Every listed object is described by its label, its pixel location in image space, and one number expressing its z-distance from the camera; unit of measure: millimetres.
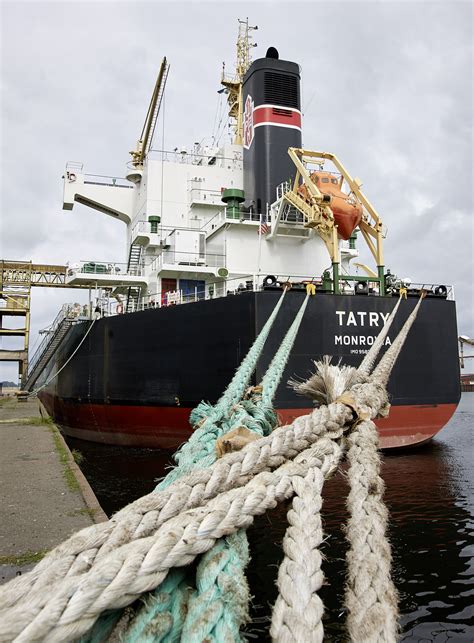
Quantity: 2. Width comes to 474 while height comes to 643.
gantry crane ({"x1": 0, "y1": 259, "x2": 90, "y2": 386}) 112540
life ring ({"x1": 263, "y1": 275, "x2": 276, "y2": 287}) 33770
